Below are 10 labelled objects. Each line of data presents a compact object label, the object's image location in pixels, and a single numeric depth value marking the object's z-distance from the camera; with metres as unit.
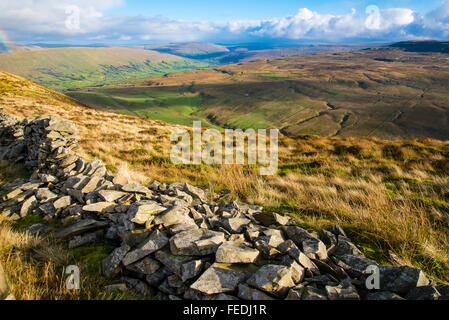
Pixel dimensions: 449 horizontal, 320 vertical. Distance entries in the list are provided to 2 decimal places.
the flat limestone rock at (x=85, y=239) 4.59
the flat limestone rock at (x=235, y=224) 4.90
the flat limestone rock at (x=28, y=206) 5.92
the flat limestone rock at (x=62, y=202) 5.90
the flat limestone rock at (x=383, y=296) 2.84
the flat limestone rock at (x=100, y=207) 5.29
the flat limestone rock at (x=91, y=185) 6.29
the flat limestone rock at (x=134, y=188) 6.18
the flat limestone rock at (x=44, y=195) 6.36
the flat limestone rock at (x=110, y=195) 5.67
